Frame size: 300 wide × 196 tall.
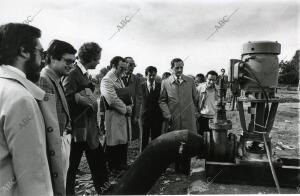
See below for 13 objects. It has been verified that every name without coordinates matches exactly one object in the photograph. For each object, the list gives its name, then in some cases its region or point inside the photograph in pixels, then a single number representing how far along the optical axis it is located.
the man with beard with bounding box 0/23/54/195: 1.52
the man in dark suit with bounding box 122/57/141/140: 5.28
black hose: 3.26
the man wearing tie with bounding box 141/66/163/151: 5.54
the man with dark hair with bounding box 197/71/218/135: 5.79
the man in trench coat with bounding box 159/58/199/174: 4.89
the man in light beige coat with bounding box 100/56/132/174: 4.50
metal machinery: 3.95
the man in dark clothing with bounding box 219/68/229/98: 4.12
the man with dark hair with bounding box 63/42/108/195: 3.49
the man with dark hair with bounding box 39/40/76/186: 2.57
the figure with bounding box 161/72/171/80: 8.52
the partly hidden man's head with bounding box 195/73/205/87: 8.62
